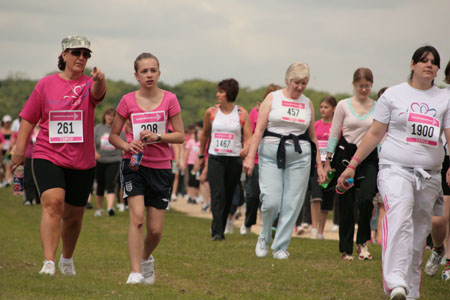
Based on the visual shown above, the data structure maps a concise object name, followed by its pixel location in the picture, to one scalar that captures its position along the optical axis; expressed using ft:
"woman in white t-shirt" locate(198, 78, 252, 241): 81.65
